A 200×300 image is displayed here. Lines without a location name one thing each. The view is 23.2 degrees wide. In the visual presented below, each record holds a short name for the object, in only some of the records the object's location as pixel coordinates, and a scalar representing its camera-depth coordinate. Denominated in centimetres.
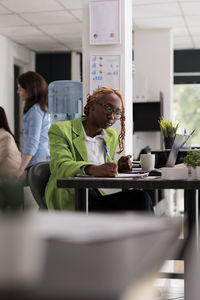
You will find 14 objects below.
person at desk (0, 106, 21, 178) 399
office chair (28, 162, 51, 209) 244
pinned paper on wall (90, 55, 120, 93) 456
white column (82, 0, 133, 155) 455
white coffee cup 243
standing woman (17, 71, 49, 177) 417
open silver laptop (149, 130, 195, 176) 230
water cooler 500
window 962
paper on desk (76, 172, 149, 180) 212
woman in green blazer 244
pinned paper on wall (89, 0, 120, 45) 454
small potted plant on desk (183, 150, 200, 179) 199
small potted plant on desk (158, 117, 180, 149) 332
